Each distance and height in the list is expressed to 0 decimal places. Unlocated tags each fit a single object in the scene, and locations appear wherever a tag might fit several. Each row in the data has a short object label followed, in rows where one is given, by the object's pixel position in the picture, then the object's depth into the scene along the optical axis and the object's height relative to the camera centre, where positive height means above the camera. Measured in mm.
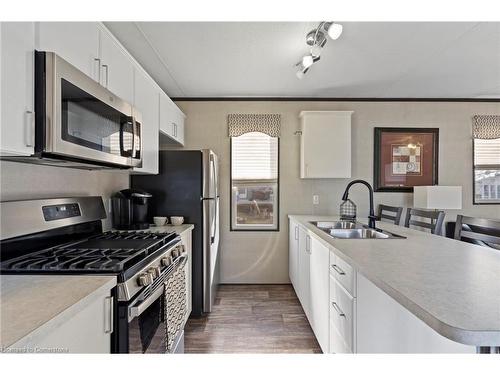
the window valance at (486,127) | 3836 +781
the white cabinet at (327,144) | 3627 +519
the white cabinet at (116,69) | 1724 +726
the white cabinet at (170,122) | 2893 +669
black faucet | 2454 -242
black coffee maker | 2410 -179
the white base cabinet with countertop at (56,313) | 739 -349
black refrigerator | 2816 -69
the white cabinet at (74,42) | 1234 +650
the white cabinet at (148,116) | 2268 +570
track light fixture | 1937 +1058
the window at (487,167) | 3863 +277
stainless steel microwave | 1172 +303
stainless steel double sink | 2237 -362
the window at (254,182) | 3873 +66
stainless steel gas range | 1217 -331
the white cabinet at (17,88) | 1023 +343
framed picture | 3850 +381
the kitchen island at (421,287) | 765 -319
